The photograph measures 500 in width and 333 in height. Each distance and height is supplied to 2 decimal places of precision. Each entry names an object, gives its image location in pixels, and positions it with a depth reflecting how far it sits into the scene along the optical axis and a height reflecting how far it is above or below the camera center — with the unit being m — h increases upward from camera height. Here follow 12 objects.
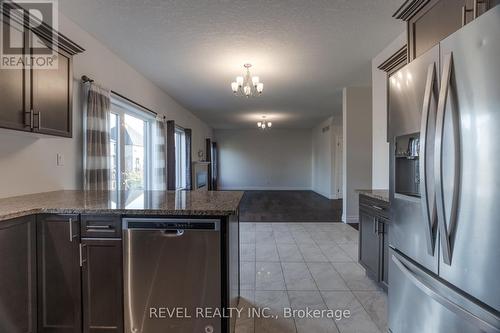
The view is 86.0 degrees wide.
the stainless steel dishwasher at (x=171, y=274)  1.65 -0.67
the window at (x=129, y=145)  3.67 +0.35
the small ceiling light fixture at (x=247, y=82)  3.83 +1.26
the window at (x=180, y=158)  6.78 +0.24
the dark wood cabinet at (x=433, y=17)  1.40 +0.93
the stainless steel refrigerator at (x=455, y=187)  1.03 -0.10
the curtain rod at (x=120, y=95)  2.80 +0.96
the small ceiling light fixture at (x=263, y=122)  8.59 +1.52
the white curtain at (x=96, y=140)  2.79 +0.29
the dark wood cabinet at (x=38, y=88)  1.76 +0.59
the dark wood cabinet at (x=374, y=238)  2.42 -0.71
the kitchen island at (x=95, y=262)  1.64 -0.59
